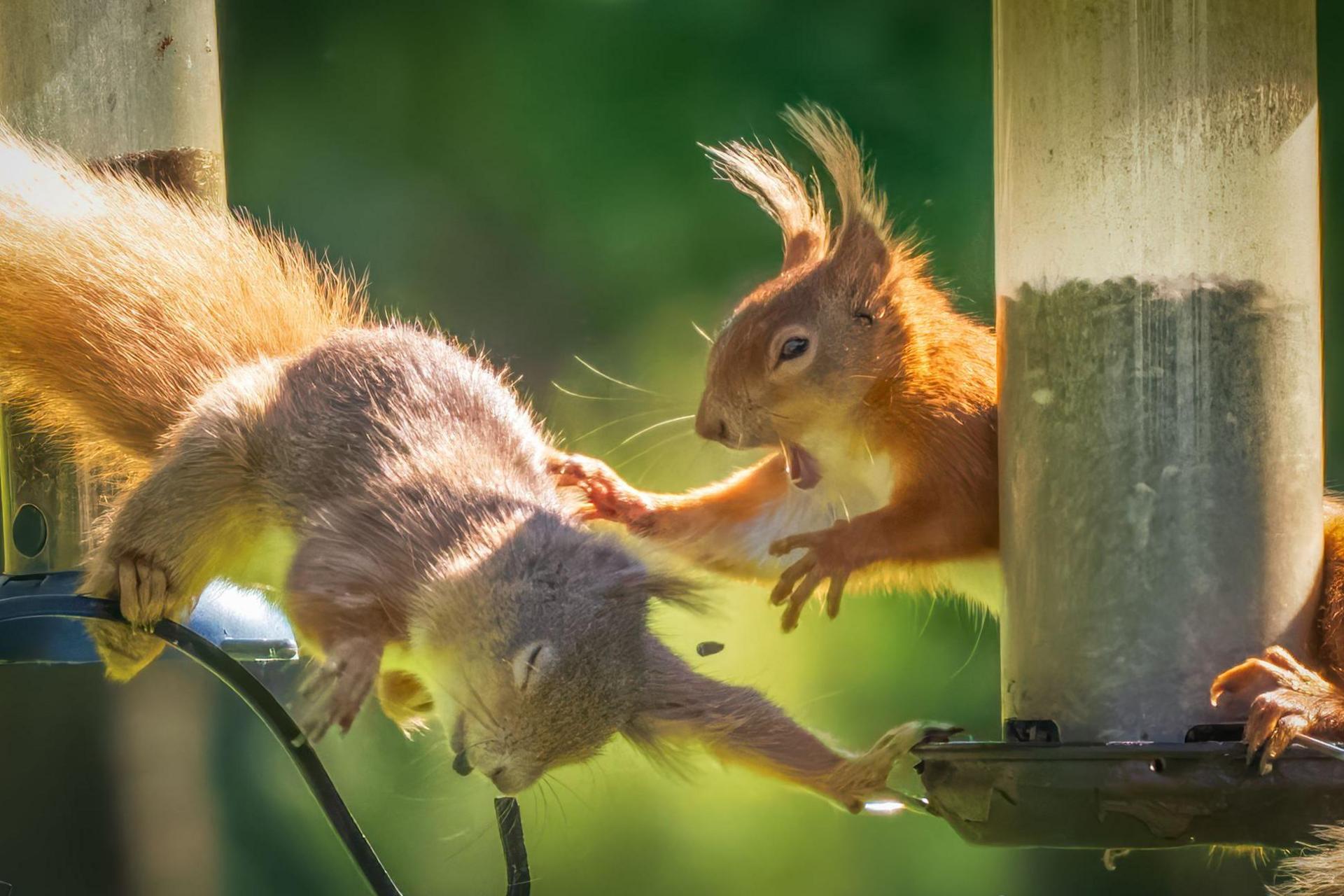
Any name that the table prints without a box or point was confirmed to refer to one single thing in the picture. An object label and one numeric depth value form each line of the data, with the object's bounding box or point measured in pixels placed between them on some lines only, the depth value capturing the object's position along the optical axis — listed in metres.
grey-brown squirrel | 6.65
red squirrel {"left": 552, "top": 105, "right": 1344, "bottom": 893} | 6.82
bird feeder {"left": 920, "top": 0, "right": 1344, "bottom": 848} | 5.83
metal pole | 7.63
